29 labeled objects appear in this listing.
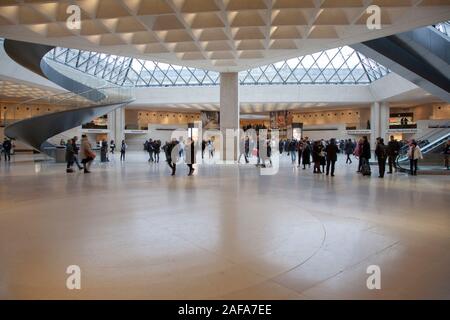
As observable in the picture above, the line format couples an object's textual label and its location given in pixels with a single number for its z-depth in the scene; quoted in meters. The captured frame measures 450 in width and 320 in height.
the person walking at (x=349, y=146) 23.84
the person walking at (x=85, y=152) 15.01
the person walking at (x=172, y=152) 14.55
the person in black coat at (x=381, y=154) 13.68
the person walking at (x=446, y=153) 16.06
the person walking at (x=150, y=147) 22.44
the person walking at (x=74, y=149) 16.10
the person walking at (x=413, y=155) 14.69
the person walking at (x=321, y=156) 15.45
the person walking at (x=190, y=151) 14.38
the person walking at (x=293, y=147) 21.29
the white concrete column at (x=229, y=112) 22.66
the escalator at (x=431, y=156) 17.21
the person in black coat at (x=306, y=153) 17.94
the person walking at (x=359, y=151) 14.96
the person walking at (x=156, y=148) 22.22
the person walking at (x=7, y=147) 22.65
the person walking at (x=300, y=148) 18.97
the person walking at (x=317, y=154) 15.35
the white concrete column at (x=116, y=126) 47.38
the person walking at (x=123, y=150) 24.70
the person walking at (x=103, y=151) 22.06
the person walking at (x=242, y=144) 23.81
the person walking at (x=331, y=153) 14.41
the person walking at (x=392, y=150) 15.80
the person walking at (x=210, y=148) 29.03
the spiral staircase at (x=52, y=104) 18.00
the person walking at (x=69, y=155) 15.94
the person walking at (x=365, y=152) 14.40
